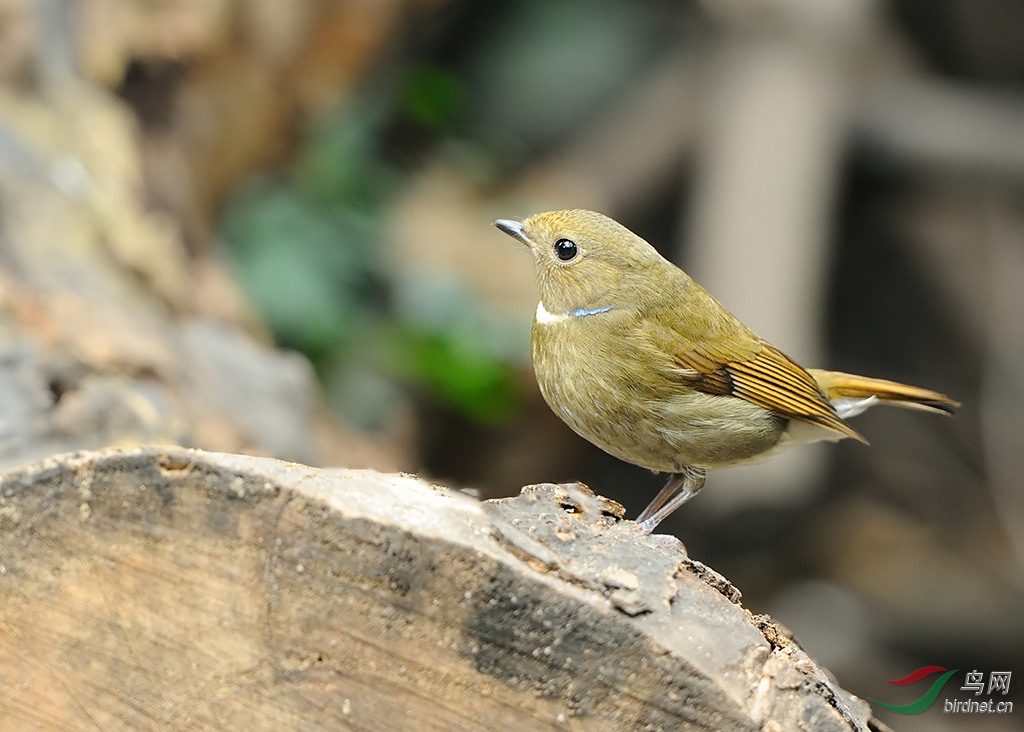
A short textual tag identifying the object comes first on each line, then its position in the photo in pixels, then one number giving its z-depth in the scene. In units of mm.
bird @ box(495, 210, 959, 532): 4839
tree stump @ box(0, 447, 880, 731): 4710
